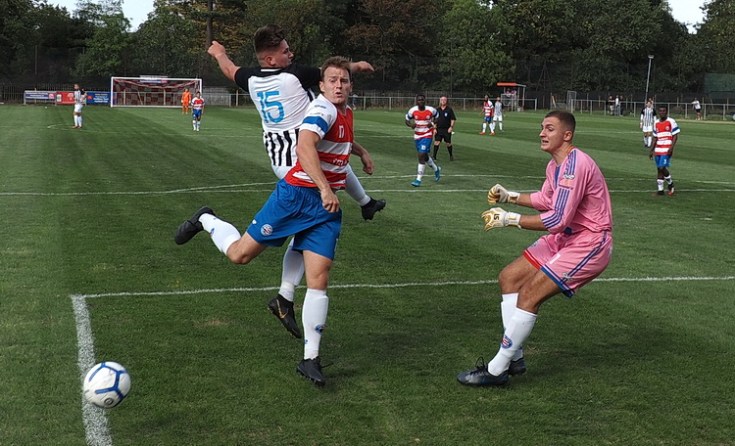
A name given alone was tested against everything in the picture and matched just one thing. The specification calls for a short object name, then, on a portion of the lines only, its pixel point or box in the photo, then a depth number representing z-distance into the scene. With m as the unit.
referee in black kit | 24.92
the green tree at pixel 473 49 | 82.50
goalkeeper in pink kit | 5.74
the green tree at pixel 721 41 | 89.75
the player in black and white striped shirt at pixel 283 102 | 6.71
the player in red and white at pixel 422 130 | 18.81
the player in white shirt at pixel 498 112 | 41.97
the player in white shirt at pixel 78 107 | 35.59
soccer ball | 5.16
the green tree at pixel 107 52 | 77.88
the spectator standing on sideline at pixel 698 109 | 66.19
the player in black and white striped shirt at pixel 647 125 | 30.87
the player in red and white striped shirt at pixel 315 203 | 5.90
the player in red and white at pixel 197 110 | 35.78
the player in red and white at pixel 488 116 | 38.97
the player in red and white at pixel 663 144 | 17.05
